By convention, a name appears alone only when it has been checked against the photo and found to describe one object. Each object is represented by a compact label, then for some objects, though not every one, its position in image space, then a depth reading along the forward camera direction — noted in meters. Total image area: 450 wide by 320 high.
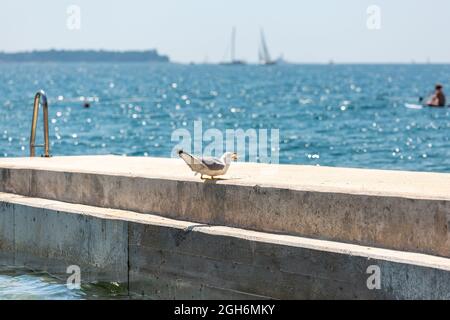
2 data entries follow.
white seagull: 10.05
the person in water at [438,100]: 52.90
